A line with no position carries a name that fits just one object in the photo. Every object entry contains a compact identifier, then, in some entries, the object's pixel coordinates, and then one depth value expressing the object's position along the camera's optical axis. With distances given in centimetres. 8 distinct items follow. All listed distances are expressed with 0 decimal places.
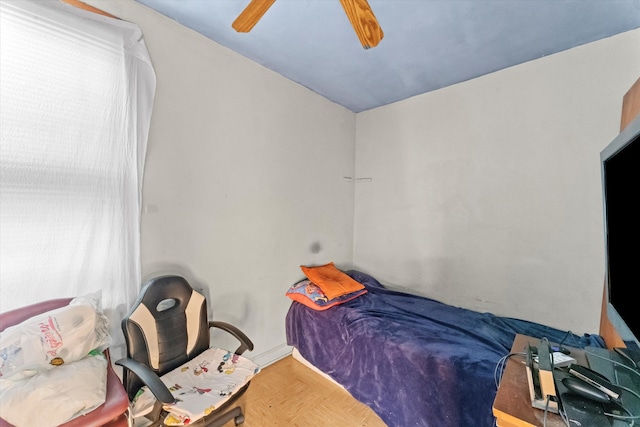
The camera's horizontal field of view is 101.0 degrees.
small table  79
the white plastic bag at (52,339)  100
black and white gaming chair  125
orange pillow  241
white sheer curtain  117
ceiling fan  123
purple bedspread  149
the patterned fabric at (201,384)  123
